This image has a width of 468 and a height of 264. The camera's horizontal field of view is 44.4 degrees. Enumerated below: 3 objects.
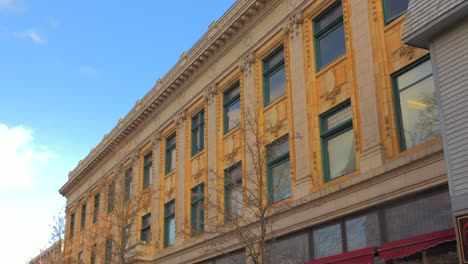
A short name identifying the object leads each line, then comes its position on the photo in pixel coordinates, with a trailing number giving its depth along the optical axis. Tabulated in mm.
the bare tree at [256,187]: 19797
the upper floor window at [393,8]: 18094
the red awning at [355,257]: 16156
